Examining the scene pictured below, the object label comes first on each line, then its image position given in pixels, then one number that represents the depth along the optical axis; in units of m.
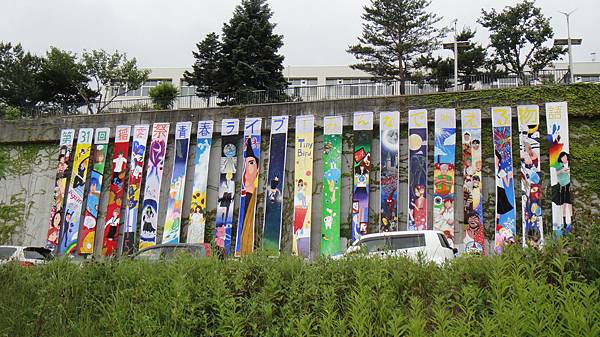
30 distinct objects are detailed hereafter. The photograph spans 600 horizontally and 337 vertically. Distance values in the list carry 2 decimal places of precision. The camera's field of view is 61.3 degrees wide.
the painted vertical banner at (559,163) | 15.97
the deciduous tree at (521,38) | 33.76
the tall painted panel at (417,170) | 17.16
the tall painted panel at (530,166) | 16.12
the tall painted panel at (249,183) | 18.97
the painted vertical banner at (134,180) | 20.36
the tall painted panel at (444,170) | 16.97
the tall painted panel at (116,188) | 20.64
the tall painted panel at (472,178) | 16.64
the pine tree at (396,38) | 33.31
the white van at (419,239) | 12.01
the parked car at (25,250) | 13.62
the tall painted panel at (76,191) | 20.91
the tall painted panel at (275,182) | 18.62
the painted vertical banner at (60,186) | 21.17
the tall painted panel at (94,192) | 20.86
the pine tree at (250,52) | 30.31
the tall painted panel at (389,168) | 17.53
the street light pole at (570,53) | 28.24
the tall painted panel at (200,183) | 19.56
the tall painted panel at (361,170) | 17.74
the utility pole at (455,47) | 28.16
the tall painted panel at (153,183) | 20.06
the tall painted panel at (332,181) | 18.06
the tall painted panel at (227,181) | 19.22
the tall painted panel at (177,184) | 19.73
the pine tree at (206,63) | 32.19
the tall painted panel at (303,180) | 18.20
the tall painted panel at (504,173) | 16.30
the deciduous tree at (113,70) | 33.66
